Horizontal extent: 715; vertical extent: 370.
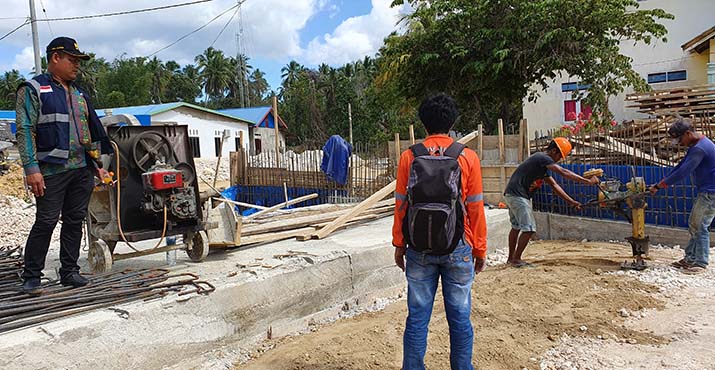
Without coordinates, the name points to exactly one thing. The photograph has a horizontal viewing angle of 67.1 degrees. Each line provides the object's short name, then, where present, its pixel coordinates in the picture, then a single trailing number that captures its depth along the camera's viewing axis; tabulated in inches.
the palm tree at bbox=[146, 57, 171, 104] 2129.7
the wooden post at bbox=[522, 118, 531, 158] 378.4
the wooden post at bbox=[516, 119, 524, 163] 380.2
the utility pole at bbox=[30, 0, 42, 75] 622.8
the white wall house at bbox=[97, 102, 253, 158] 1192.8
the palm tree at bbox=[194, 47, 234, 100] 2263.8
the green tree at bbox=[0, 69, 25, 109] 1994.3
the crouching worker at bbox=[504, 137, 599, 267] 252.4
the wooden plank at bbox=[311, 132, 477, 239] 250.1
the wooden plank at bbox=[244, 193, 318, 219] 307.3
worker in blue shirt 236.4
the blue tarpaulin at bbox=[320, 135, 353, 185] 488.1
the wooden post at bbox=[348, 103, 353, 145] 1573.6
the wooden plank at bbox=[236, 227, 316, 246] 225.1
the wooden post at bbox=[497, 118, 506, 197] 390.9
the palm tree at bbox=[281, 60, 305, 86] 2484.0
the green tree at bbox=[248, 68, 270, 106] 2531.7
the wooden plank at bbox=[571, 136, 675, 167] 325.4
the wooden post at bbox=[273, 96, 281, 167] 571.1
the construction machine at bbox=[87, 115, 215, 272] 176.1
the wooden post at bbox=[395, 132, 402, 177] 467.5
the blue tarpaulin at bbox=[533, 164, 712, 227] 298.2
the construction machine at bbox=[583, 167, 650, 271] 244.8
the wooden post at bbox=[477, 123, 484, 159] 402.3
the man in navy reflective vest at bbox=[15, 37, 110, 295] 143.7
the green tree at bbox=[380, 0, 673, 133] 622.5
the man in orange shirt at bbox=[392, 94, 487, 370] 121.0
